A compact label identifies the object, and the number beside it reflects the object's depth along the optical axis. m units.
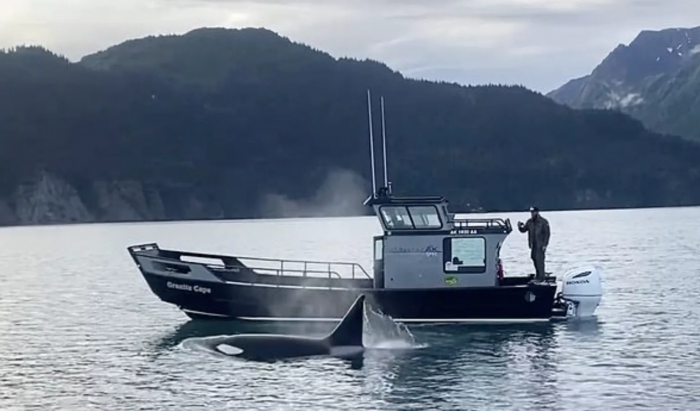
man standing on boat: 35.25
